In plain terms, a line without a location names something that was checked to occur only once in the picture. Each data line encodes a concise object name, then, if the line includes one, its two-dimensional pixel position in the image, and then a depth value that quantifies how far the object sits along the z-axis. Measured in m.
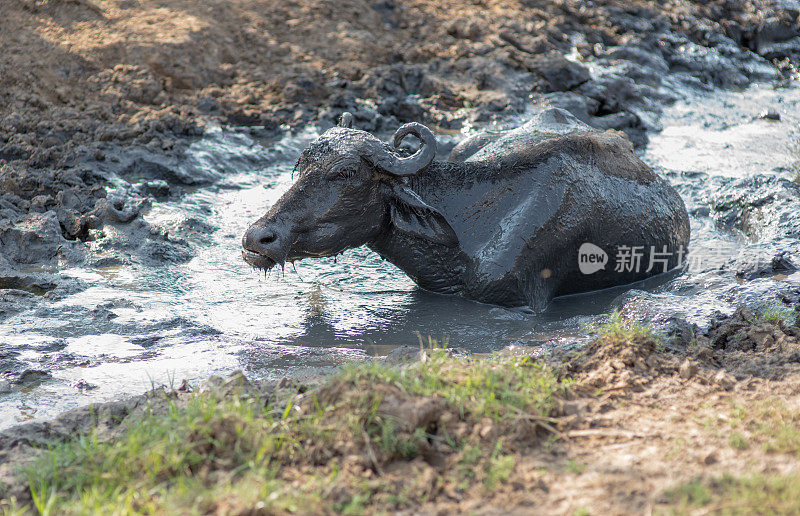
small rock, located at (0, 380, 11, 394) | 8.92
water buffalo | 10.79
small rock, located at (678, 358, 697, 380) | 8.13
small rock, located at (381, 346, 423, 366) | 8.57
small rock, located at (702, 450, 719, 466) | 6.29
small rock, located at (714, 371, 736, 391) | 7.93
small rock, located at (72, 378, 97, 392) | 9.02
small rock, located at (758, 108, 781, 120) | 22.19
